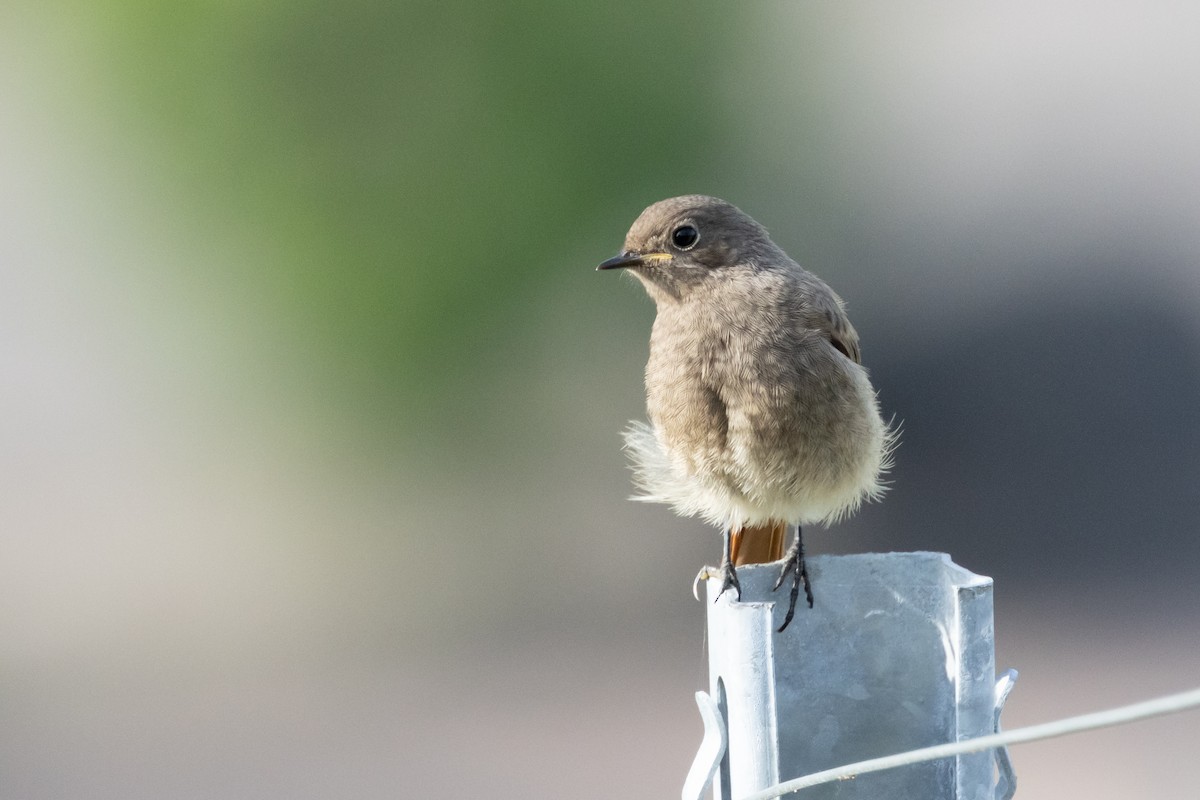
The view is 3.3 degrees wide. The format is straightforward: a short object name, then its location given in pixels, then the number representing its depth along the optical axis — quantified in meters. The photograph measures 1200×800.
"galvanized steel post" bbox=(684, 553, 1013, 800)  3.87
